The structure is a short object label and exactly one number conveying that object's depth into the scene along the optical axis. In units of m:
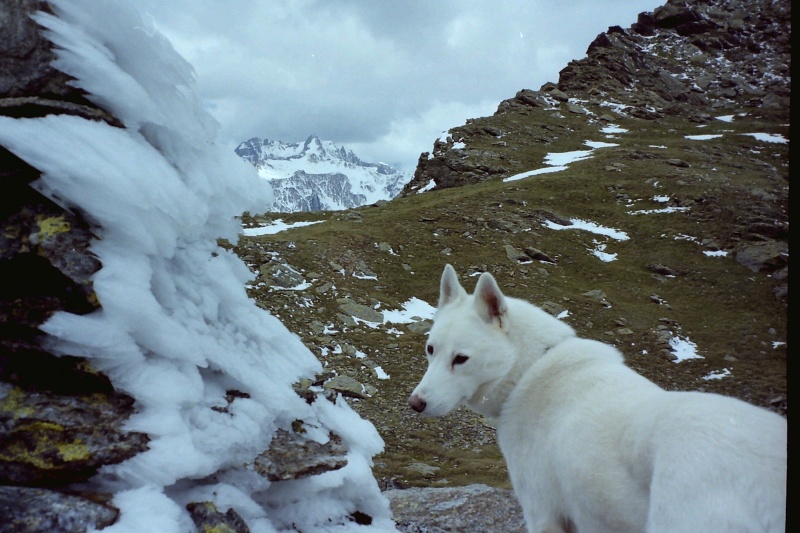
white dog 2.81
